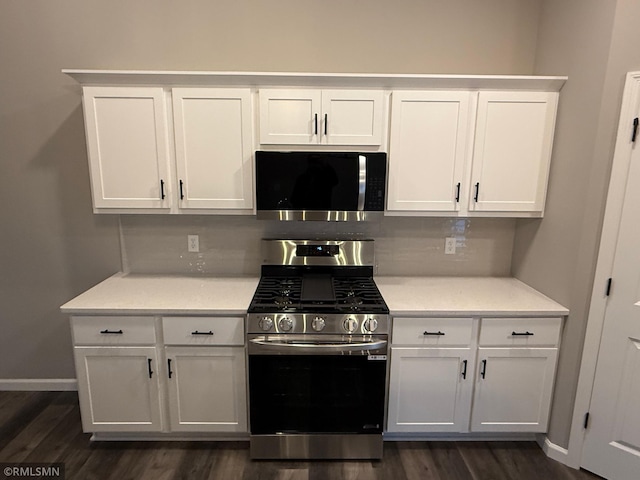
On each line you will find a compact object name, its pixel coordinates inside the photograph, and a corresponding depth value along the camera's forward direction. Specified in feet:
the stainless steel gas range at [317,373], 6.38
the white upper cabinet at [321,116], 6.93
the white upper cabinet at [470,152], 7.04
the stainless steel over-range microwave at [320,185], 6.93
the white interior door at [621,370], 5.83
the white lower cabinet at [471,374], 6.81
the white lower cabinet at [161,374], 6.70
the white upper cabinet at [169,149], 6.92
